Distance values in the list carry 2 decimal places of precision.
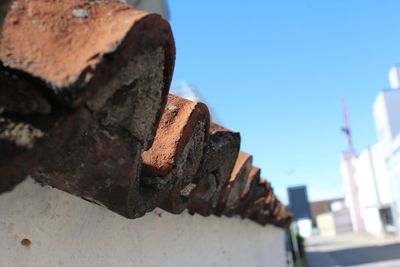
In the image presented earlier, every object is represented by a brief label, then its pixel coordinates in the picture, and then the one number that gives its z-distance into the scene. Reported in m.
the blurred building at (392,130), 31.98
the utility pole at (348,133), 55.88
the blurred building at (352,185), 50.31
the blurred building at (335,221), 53.53
